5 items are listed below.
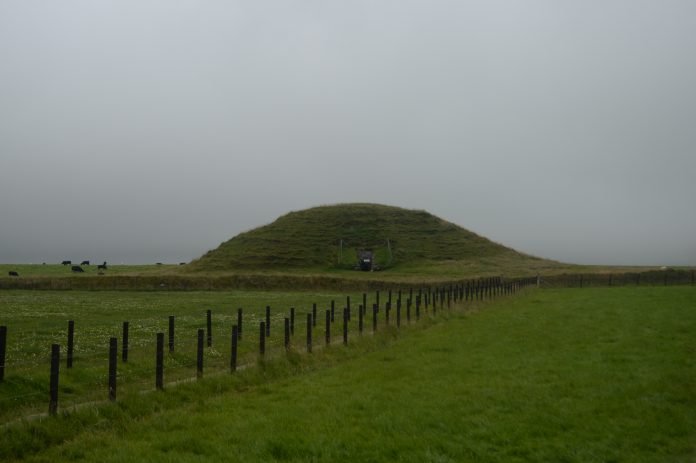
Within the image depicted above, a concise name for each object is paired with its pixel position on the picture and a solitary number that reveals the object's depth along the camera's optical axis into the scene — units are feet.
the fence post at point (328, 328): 67.19
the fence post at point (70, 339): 57.19
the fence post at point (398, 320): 84.74
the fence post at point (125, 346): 57.67
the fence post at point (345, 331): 69.97
